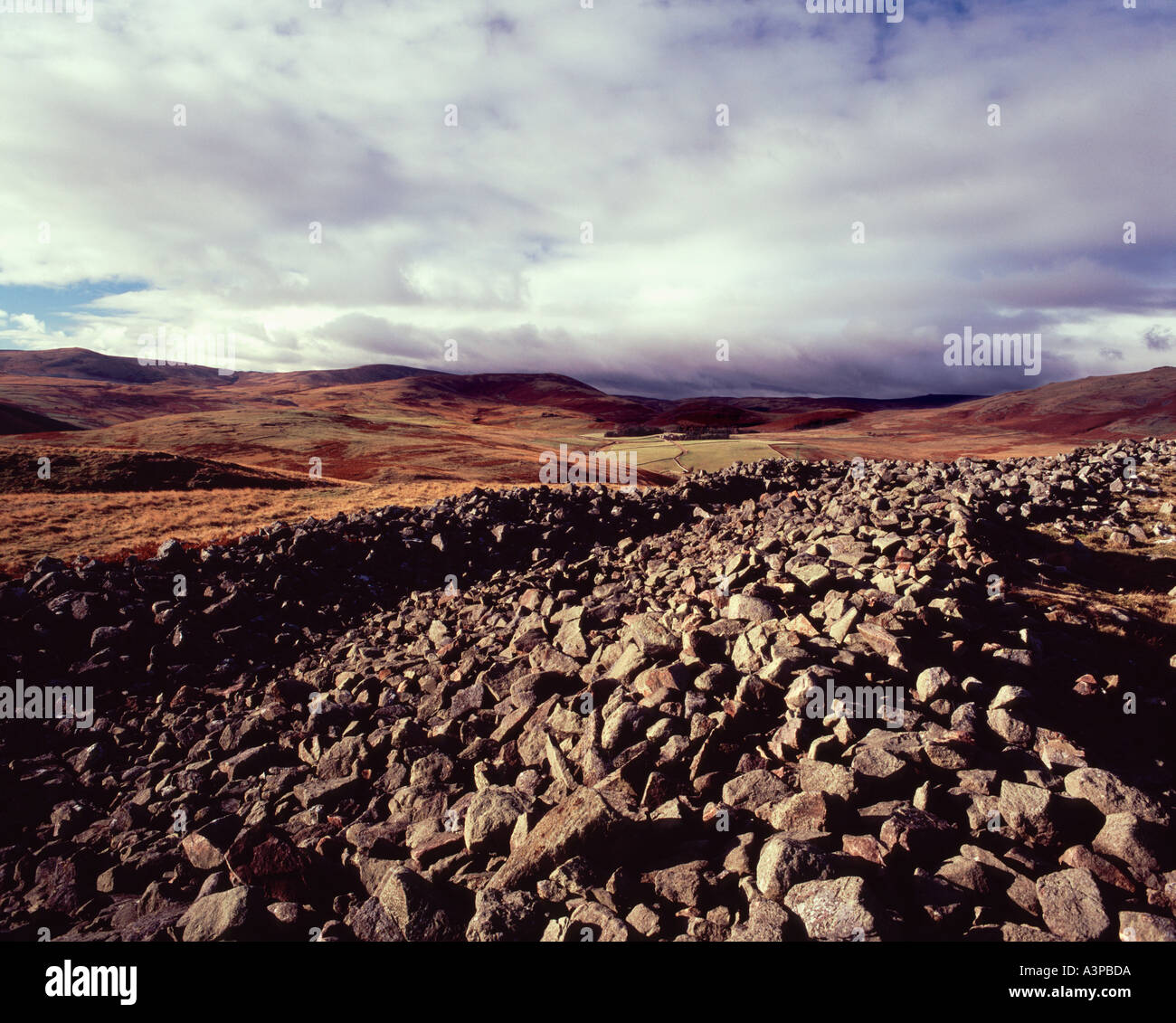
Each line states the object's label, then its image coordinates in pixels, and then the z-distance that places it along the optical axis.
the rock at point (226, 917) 4.26
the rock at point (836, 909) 3.49
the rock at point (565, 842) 4.30
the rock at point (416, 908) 4.11
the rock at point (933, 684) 5.43
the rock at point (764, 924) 3.61
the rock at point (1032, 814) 4.14
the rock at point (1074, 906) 3.58
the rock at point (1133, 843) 3.86
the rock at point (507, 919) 3.94
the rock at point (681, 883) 4.01
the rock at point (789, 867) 3.88
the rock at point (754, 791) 4.66
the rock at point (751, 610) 6.90
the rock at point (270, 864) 4.70
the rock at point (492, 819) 4.74
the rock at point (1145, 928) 3.49
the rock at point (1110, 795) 4.17
